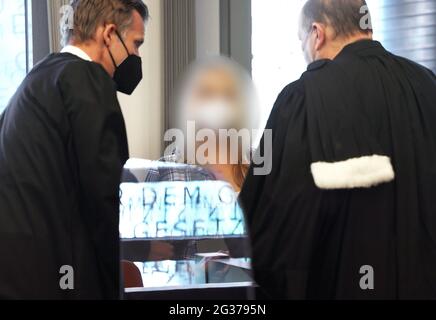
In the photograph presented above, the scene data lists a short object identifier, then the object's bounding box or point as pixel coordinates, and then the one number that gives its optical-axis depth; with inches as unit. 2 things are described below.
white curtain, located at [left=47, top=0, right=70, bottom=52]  212.0
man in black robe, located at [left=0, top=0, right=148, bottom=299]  141.8
